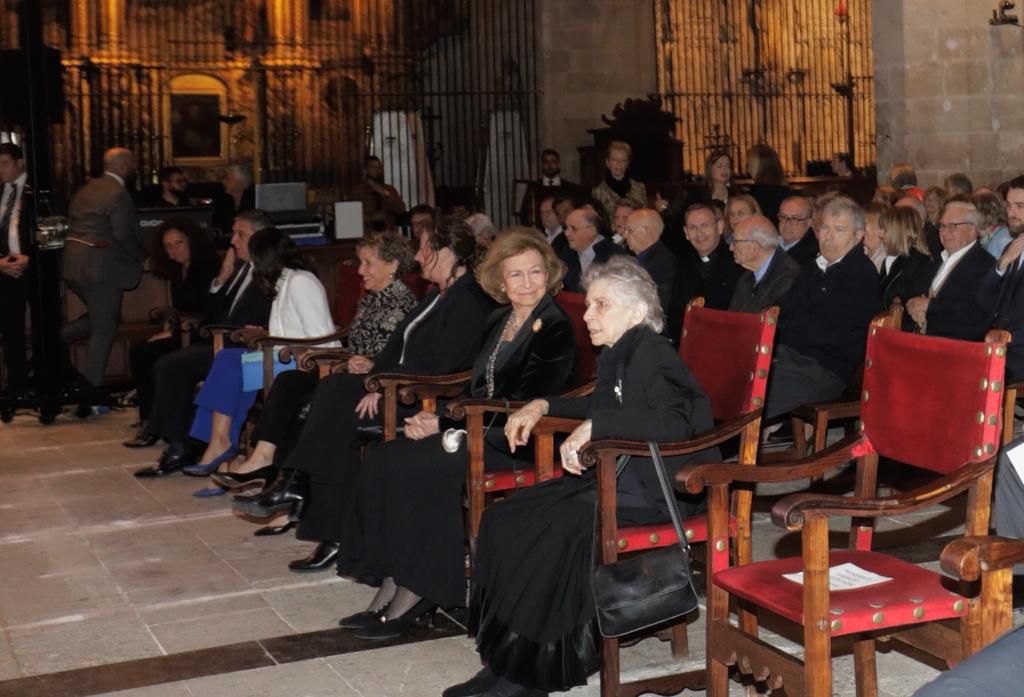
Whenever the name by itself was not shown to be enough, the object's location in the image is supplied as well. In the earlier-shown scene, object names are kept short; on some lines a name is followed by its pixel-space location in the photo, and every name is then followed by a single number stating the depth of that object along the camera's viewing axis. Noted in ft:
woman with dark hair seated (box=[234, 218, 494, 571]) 16.25
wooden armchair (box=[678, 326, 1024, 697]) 9.23
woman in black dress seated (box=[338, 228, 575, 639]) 13.57
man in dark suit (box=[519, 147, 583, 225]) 36.24
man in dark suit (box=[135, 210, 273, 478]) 21.90
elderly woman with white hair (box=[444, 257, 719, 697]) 11.50
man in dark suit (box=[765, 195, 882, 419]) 17.12
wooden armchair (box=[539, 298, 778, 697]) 11.25
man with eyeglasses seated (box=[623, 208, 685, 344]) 19.86
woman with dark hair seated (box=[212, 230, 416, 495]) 18.28
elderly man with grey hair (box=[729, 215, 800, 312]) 18.16
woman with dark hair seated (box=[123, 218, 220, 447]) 24.81
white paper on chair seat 9.82
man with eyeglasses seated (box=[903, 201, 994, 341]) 18.92
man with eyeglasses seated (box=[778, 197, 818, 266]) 21.54
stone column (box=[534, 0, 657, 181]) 48.91
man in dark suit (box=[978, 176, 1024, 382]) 16.47
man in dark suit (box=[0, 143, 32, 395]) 26.61
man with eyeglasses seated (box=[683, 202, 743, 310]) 20.81
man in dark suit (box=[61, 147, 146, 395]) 27.71
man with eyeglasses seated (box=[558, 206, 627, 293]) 23.44
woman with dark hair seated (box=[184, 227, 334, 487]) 20.27
